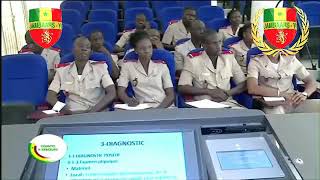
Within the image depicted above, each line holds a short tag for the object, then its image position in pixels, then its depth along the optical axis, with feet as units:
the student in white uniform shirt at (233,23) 15.77
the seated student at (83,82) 9.81
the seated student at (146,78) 9.97
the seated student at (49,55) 9.29
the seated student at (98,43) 12.78
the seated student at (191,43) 12.79
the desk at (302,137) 2.96
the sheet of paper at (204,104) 8.22
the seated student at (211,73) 10.24
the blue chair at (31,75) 9.70
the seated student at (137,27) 15.31
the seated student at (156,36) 13.65
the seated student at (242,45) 12.00
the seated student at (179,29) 16.85
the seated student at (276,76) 9.80
